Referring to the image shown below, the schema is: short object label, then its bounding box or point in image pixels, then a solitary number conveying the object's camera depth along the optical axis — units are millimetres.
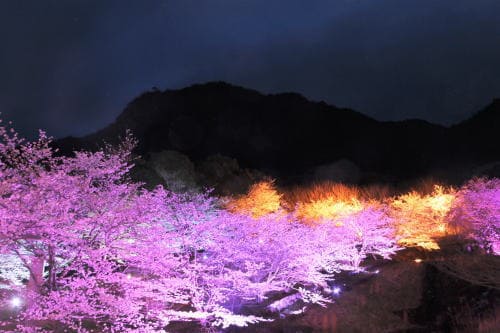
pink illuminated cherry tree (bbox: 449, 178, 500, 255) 16766
